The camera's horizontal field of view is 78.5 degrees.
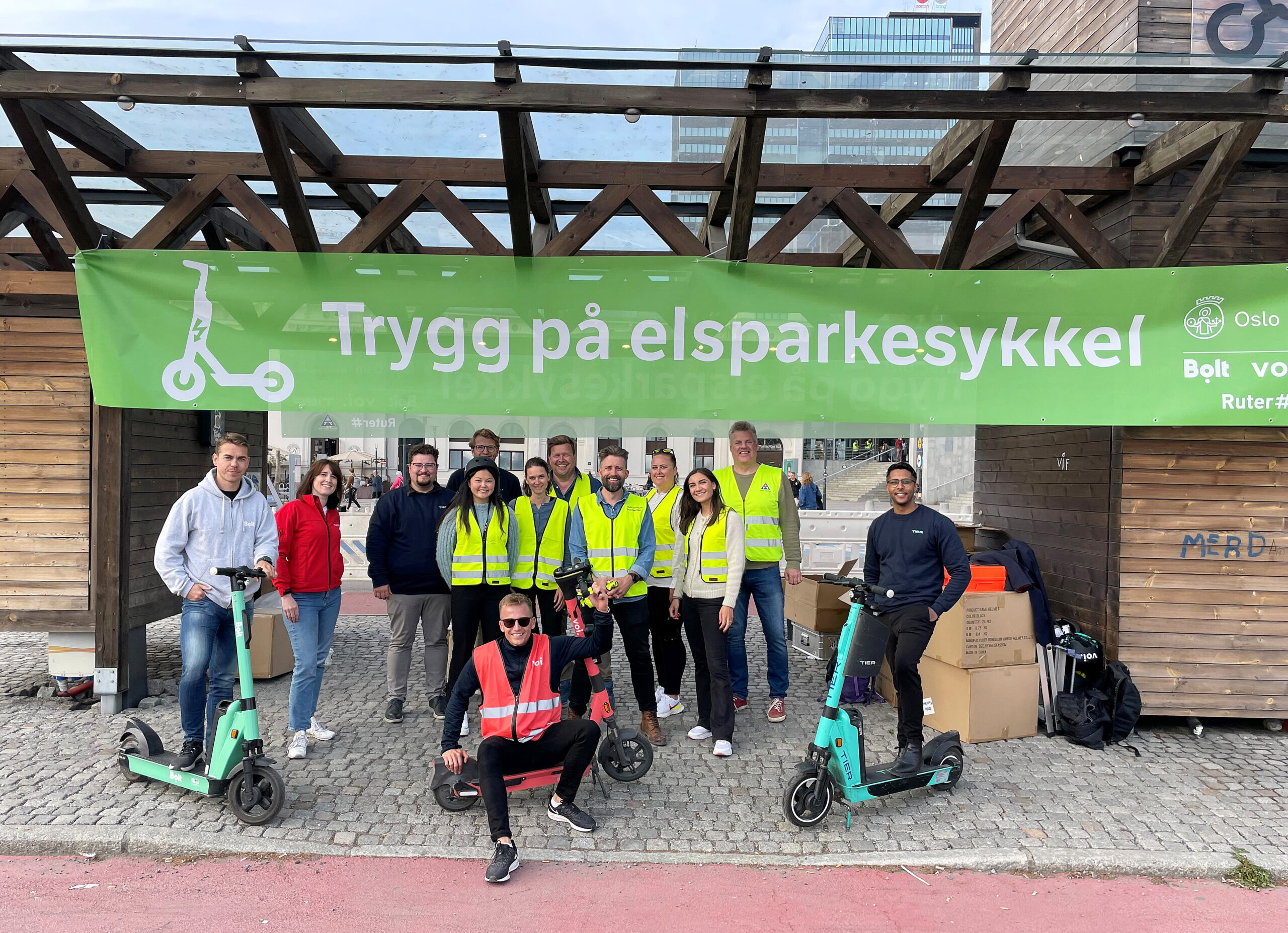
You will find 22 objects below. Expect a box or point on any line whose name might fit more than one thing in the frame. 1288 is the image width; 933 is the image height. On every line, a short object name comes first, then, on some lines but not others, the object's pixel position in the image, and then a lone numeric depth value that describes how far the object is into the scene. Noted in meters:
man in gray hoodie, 4.23
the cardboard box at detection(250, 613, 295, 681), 6.49
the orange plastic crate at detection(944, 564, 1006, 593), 5.52
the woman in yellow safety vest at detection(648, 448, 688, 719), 5.29
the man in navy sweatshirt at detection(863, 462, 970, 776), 4.47
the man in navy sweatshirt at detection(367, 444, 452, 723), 5.34
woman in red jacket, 4.84
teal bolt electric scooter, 3.88
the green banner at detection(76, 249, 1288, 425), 5.17
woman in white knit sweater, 4.86
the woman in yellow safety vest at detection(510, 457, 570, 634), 5.09
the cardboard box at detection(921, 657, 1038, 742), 5.19
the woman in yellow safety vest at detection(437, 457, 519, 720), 4.95
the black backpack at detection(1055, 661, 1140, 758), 5.18
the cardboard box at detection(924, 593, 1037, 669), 5.21
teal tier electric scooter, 3.92
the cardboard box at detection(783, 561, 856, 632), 7.02
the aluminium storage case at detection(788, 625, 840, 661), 6.96
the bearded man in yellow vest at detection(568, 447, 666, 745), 4.96
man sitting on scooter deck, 3.81
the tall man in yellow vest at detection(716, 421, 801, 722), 5.42
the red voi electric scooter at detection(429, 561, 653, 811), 4.30
